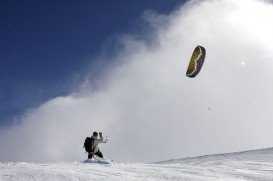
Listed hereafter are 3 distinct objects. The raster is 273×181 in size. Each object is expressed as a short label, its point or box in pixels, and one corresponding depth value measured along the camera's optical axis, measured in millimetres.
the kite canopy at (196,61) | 29683
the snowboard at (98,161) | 19044
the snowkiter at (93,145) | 22219
